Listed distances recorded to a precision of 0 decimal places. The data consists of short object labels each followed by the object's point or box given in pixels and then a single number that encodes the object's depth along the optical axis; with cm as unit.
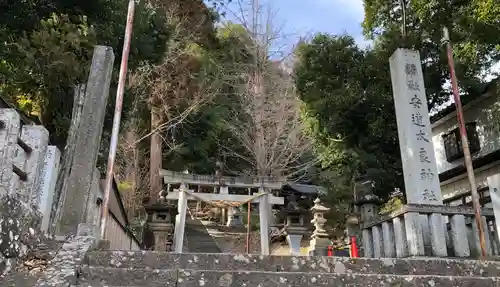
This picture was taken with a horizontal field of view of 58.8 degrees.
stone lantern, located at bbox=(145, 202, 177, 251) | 1131
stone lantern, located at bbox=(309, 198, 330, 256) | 1295
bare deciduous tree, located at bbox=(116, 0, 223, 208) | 1827
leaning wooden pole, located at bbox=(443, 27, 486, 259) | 644
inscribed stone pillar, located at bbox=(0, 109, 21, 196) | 372
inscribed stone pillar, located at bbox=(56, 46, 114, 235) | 574
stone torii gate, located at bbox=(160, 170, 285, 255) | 1298
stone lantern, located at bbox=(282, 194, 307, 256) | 1226
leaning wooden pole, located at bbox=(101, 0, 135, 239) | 603
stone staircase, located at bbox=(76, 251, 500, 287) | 345
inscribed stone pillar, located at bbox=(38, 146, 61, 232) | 509
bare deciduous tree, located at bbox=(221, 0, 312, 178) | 2172
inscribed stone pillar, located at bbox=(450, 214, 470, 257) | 697
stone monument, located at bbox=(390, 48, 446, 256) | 691
